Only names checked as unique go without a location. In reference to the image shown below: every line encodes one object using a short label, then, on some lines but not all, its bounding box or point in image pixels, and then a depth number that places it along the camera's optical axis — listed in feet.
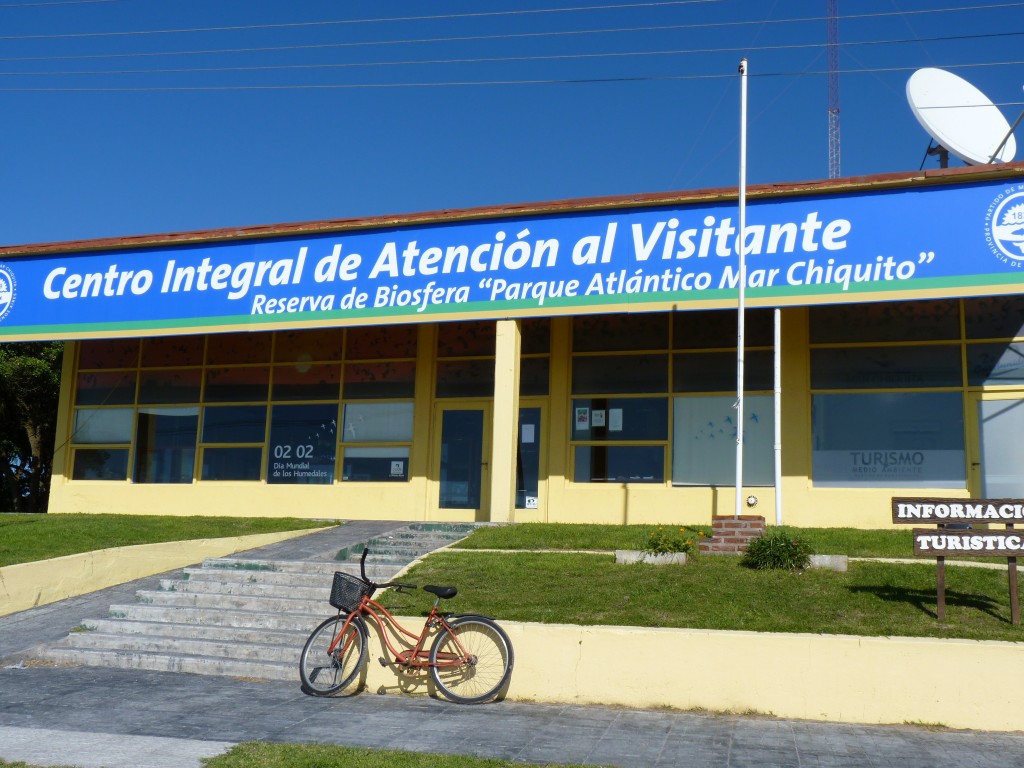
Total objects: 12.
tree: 84.94
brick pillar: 40.70
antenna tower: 128.26
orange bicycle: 29.99
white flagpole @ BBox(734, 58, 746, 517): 44.52
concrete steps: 33.81
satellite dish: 51.96
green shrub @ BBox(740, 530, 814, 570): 37.22
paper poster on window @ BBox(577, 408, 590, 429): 57.93
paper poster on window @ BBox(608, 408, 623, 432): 57.36
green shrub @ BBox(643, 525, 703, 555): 39.55
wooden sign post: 30.78
